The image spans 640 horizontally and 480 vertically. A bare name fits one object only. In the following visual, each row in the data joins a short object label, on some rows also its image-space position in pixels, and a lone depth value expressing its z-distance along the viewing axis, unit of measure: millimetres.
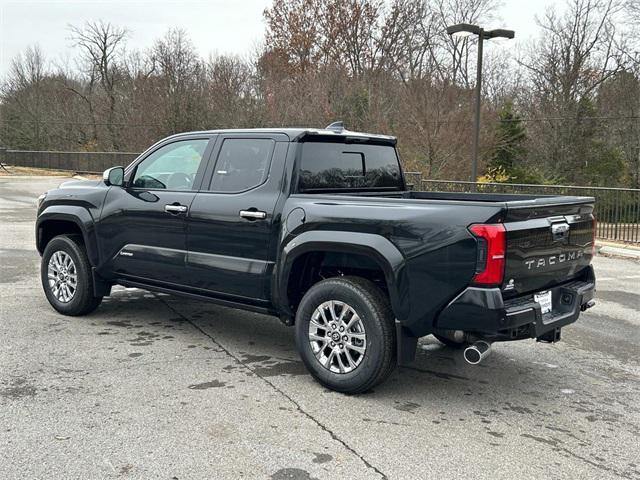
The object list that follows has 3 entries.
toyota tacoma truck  3969
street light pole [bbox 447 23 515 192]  14842
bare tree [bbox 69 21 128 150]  48094
